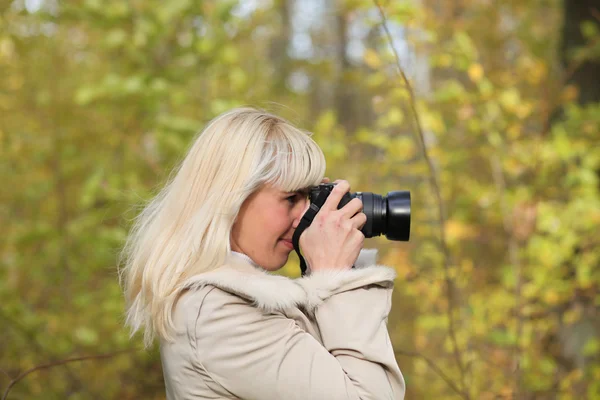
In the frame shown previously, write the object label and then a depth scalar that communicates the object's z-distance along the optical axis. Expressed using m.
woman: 3.27
